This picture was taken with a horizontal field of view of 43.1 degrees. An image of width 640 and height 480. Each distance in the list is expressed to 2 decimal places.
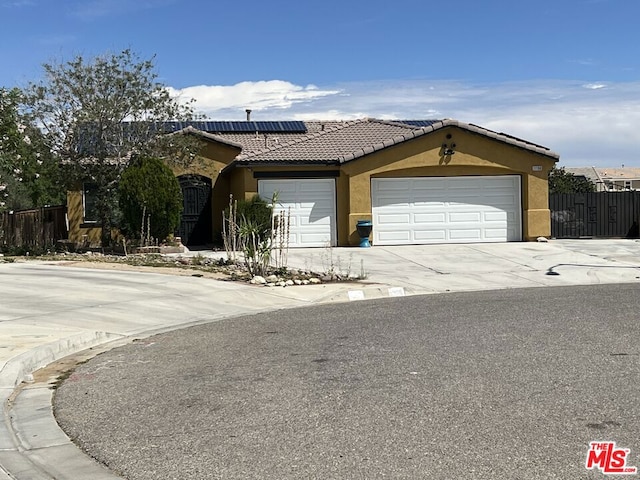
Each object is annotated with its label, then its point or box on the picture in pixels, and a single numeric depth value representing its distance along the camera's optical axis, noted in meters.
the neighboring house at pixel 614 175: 73.43
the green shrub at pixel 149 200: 24.66
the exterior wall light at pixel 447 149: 27.80
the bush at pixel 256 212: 25.01
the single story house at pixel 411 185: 27.41
